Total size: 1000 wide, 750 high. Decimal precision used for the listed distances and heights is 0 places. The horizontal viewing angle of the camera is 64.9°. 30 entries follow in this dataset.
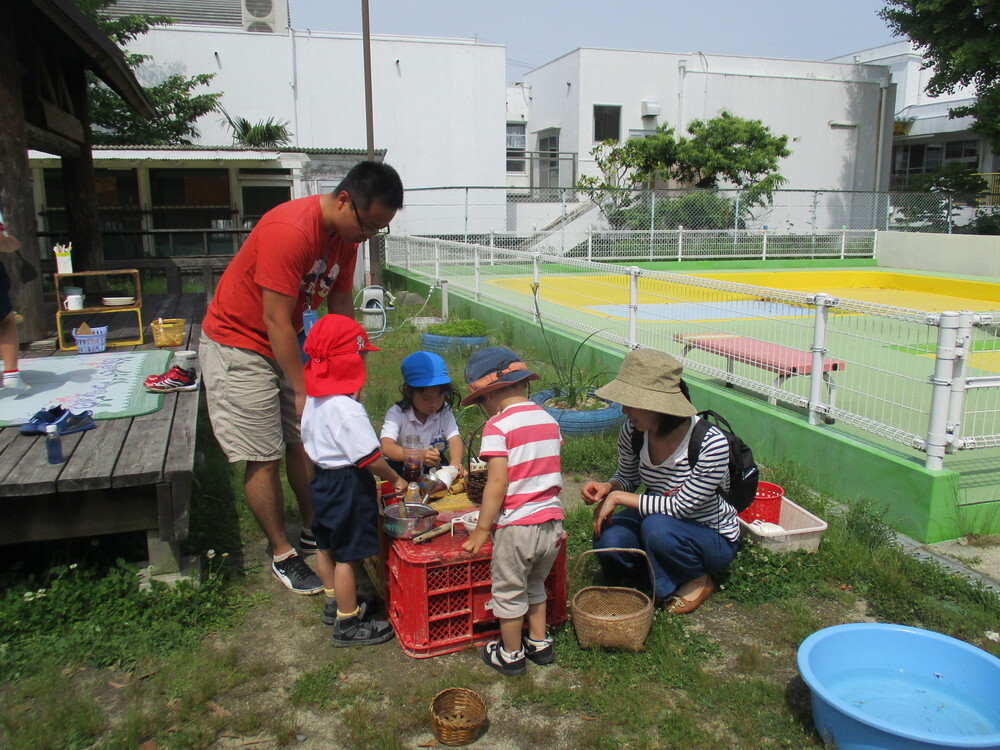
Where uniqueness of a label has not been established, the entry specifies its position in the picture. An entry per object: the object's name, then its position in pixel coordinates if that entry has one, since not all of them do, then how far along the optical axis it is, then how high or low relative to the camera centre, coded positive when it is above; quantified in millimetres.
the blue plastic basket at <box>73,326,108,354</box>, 5855 -852
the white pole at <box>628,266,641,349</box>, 6621 -655
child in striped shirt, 2801 -988
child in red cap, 2986 -850
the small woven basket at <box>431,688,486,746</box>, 2502 -1571
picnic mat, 4250 -961
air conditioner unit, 23969 +6365
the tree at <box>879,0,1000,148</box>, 20062 +4841
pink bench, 4910 -830
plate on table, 6484 -614
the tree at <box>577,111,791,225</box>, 21984 +2003
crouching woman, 3137 -1097
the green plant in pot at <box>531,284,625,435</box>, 5582 -1310
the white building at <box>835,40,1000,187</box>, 29594 +3826
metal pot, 3045 -1139
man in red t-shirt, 3197 -389
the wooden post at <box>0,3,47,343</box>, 5680 +400
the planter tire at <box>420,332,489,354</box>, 8500 -1244
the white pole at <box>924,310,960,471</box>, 3660 -743
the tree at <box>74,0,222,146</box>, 19266 +3118
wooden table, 3195 -1084
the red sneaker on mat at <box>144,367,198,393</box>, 4555 -899
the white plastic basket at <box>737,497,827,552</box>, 3660 -1417
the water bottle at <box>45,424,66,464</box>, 3334 -926
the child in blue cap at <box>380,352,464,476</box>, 3740 -934
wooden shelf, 6023 -665
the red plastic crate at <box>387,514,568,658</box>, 2896 -1377
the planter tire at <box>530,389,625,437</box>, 5570 -1353
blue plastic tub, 2373 -1430
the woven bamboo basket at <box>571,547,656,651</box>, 2945 -1485
